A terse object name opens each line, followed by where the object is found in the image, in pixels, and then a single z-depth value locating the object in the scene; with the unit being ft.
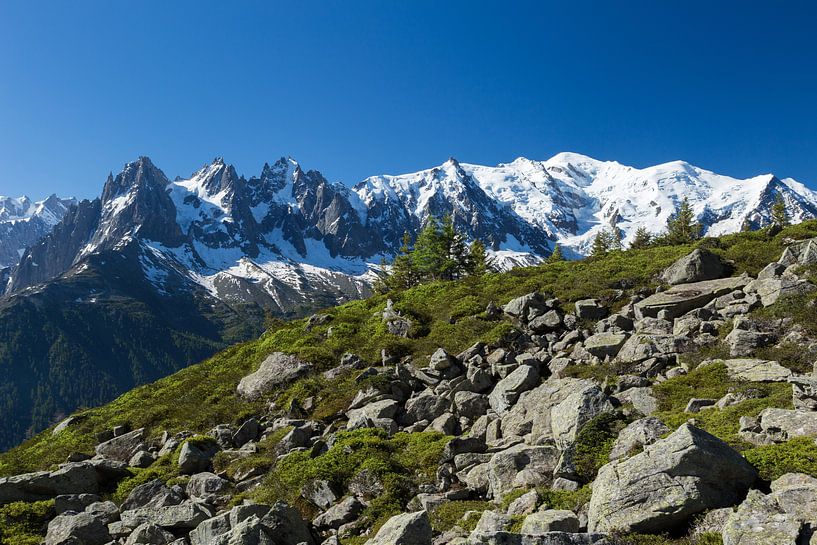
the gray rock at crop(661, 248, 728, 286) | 84.89
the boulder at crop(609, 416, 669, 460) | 35.75
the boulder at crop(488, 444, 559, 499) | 37.73
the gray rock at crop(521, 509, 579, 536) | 27.43
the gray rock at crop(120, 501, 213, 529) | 40.52
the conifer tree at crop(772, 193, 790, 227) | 240.12
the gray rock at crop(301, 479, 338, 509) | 44.52
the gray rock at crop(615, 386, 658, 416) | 44.73
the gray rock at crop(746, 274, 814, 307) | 62.90
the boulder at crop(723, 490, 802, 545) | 22.18
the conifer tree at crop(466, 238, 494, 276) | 205.57
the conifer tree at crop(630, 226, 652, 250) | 236.73
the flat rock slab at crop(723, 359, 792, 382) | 45.78
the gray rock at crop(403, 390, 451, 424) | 60.13
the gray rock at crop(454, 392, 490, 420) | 58.18
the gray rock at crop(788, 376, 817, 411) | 37.01
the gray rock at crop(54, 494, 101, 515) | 49.75
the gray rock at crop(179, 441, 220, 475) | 58.95
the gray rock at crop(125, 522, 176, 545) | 38.75
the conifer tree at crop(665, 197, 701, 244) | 189.23
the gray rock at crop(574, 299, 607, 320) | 80.16
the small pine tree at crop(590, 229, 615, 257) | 241.26
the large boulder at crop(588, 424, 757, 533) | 26.78
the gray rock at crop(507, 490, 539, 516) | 33.04
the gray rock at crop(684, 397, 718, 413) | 42.98
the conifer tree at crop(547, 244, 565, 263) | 202.37
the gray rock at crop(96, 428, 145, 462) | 72.59
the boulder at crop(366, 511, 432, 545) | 29.19
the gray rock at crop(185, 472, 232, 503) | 50.18
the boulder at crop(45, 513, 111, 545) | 42.45
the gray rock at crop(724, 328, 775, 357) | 52.95
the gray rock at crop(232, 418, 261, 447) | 66.69
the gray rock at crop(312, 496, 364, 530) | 40.42
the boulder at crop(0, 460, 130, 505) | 52.39
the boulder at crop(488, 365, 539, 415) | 56.44
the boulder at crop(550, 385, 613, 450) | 41.52
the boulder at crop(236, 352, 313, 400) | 85.81
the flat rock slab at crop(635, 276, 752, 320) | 72.02
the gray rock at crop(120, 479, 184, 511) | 48.42
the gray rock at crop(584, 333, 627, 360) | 61.87
